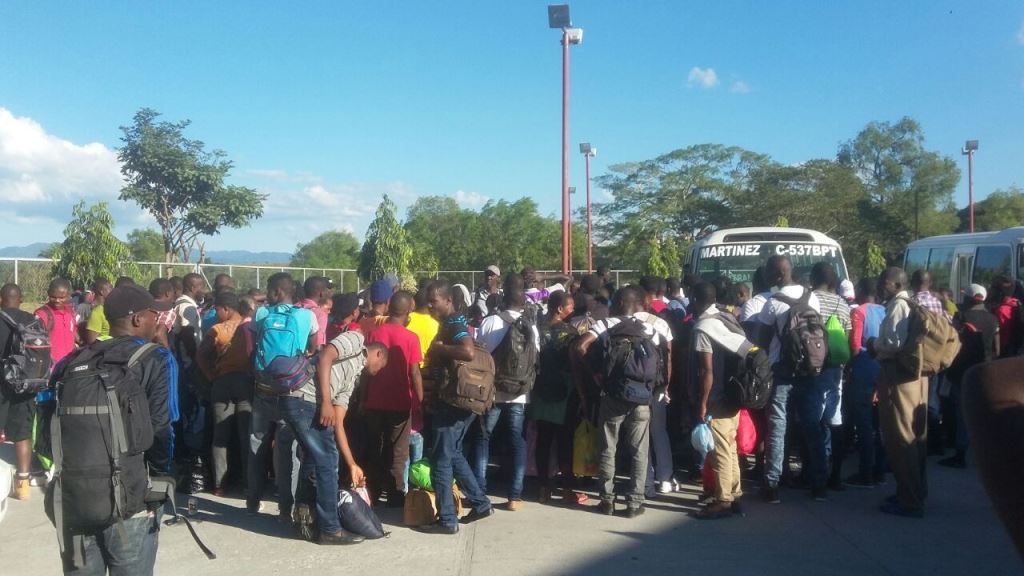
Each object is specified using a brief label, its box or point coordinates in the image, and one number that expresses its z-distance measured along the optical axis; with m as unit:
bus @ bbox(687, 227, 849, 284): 12.65
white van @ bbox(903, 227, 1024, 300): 14.46
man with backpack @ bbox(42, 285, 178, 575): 3.50
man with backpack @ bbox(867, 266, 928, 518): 6.41
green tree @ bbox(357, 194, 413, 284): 24.59
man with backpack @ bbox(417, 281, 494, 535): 6.18
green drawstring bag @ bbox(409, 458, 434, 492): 6.61
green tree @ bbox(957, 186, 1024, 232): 50.00
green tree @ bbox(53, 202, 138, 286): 15.22
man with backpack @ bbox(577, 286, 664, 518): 6.30
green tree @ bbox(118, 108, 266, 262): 34.69
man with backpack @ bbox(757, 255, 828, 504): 6.56
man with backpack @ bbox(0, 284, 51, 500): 7.29
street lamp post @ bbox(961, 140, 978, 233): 36.53
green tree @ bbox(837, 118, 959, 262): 56.16
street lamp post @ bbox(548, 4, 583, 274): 18.30
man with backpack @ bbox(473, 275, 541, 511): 6.58
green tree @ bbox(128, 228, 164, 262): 50.67
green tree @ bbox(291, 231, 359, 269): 71.19
